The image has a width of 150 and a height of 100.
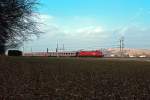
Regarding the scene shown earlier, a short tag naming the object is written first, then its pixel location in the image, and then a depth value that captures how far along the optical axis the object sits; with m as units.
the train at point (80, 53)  106.06
